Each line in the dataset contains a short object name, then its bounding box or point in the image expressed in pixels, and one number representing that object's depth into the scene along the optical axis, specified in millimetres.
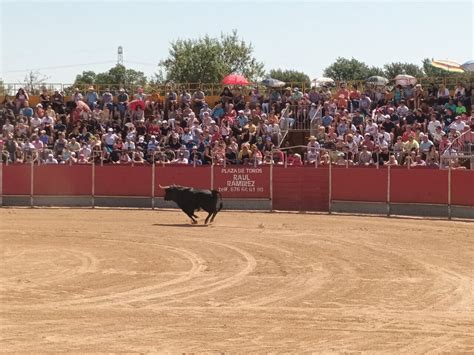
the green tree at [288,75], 104938
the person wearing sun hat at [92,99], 38625
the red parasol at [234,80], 41025
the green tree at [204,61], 86750
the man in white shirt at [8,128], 34919
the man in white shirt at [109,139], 34031
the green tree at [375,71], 110938
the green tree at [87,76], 109688
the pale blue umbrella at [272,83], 41750
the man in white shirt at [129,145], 33594
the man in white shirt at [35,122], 35969
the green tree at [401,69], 107694
